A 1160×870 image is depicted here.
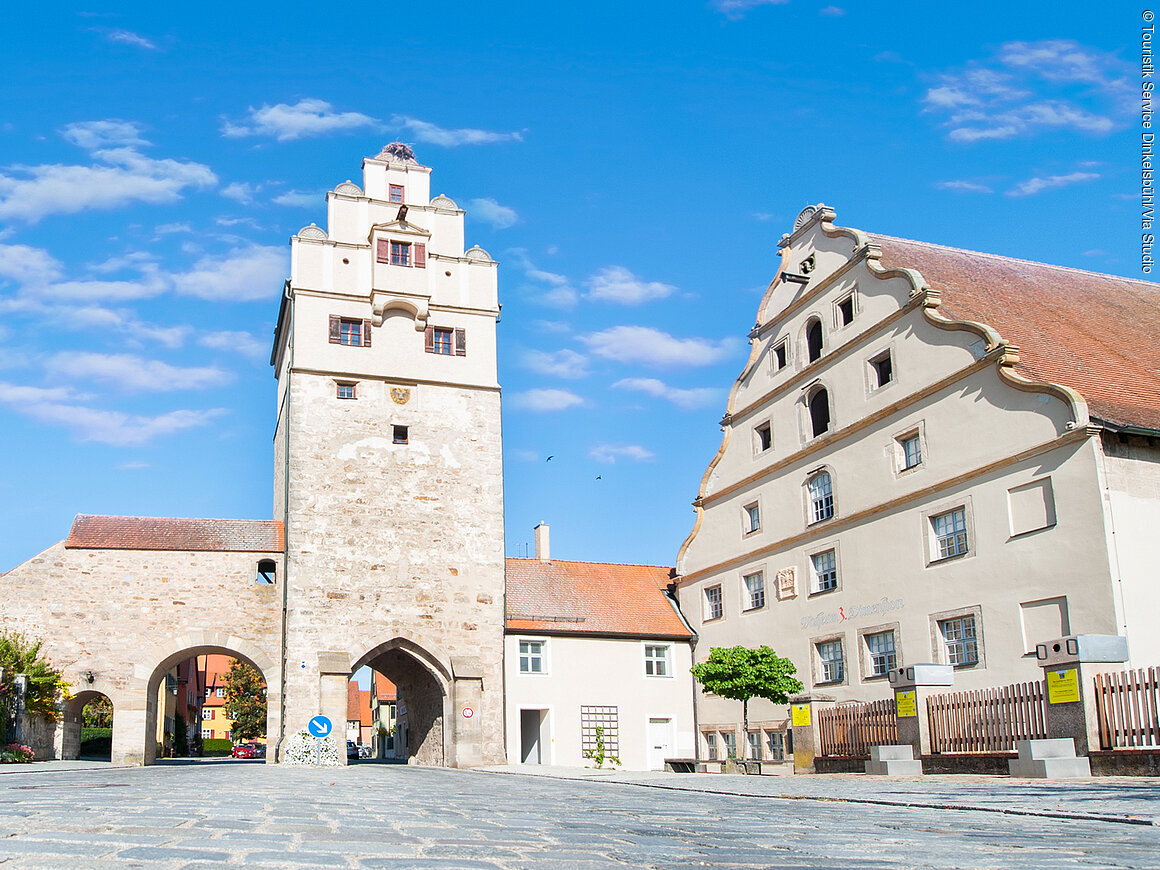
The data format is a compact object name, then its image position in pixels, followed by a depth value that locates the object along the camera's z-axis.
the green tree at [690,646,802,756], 26.50
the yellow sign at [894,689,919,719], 19.69
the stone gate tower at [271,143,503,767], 32.47
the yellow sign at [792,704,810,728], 22.67
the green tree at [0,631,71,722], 29.84
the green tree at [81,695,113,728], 55.52
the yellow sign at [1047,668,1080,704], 15.62
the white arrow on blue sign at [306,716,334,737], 24.84
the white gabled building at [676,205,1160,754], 20.52
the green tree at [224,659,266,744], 73.31
